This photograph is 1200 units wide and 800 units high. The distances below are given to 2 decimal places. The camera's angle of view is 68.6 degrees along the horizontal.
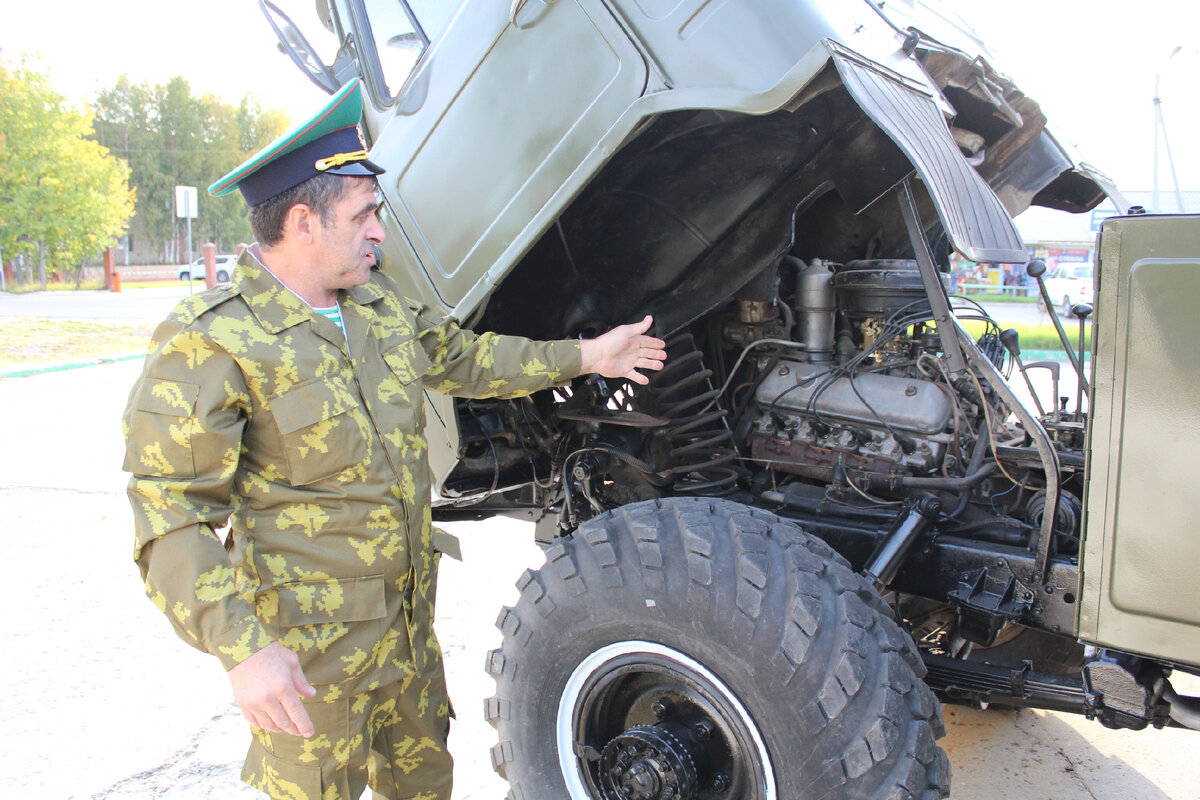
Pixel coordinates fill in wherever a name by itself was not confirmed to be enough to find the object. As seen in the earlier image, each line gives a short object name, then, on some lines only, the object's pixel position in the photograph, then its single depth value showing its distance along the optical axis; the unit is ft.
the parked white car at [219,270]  119.91
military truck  6.44
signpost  57.06
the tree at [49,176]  90.02
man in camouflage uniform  6.10
